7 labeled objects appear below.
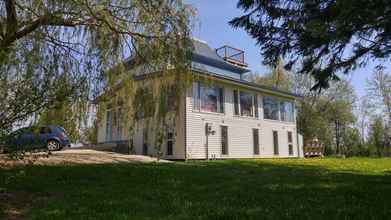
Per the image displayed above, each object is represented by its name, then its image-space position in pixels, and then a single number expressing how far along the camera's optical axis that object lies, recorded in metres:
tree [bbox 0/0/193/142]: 5.33
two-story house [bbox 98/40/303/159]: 16.83
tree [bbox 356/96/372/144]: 41.00
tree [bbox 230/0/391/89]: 5.16
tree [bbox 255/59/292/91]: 36.78
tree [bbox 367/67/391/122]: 37.97
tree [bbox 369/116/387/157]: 37.06
